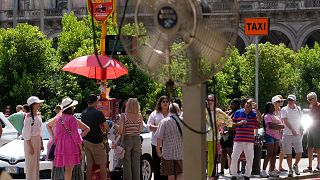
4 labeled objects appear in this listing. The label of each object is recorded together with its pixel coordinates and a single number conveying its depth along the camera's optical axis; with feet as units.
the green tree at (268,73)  190.08
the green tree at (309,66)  201.57
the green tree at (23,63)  144.66
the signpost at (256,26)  84.99
